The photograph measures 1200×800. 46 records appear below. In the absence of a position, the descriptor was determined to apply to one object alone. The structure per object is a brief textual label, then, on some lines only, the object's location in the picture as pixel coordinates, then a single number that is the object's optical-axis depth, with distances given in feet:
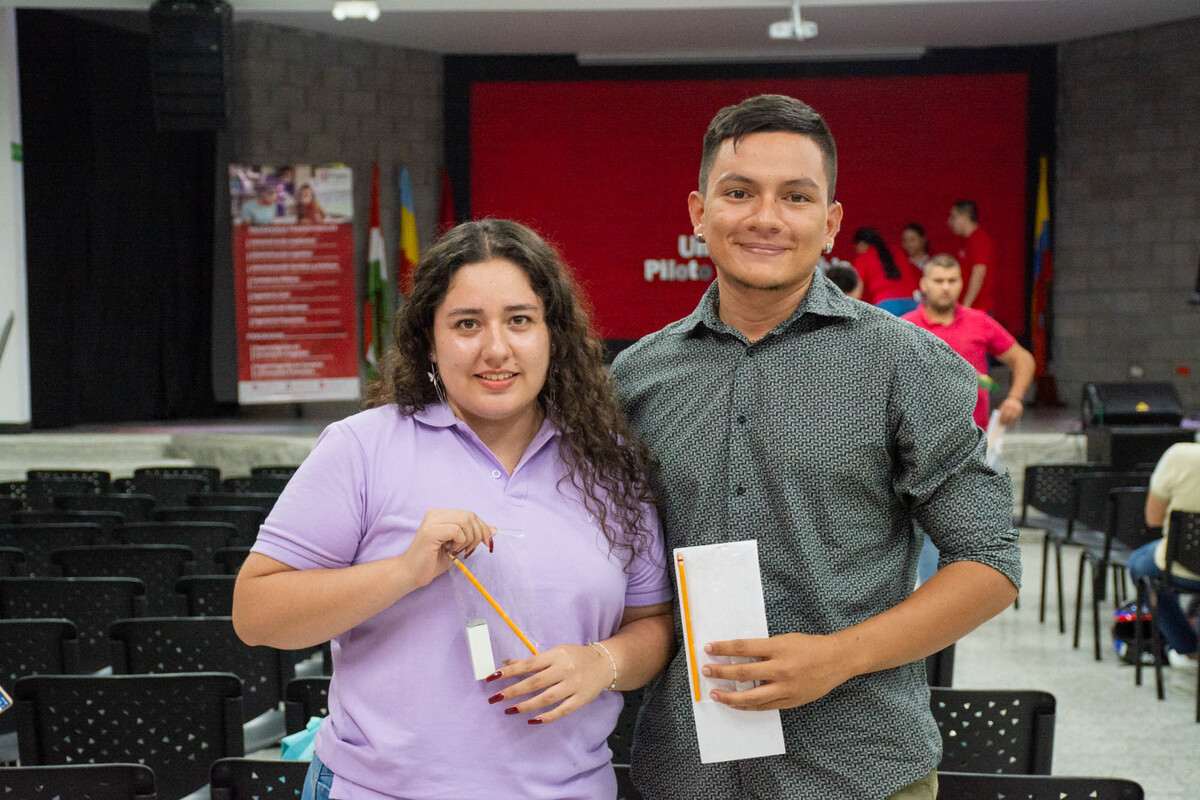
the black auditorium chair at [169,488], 24.23
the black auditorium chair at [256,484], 23.72
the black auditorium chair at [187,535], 17.01
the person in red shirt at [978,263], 37.14
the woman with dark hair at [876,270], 35.99
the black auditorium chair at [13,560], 15.46
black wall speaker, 29.86
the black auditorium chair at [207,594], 13.29
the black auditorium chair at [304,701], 9.14
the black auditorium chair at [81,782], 6.91
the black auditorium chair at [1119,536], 19.29
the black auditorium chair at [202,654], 11.43
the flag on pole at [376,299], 42.76
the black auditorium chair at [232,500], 20.66
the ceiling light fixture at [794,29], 32.73
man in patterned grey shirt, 5.42
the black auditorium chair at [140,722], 9.37
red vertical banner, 38.47
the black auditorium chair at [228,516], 18.38
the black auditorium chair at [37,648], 11.48
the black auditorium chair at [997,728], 8.24
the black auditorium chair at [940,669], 11.51
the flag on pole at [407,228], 43.80
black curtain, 39.29
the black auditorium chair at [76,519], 18.63
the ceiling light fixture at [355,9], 30.81
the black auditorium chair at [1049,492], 22.45
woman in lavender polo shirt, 5.16
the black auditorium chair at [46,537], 17.35
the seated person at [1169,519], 17.06
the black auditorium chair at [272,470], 26.09
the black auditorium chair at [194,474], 25.23
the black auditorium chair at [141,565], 15.16
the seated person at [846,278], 24.21
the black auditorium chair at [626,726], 9.06
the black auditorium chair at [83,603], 13.34
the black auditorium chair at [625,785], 7.30
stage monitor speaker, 29.37
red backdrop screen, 44.65
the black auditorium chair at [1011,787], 6.58
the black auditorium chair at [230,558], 15.02
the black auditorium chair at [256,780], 6.89
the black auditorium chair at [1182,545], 16.81
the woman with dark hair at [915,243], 40.81
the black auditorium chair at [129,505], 21.11
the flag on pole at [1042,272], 44.24
